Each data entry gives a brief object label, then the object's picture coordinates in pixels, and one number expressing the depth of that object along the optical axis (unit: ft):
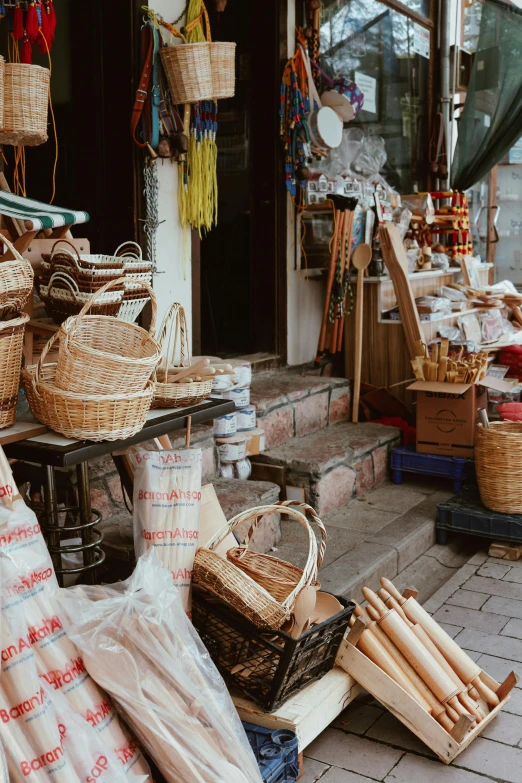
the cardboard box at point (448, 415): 18.06
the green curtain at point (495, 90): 24.61
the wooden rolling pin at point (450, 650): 10.59
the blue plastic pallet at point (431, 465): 18.17
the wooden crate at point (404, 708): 9.65
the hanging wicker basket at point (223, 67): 16.17
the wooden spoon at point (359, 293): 20.34
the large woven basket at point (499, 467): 15.66
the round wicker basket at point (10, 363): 8.59
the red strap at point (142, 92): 15.76
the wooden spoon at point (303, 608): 9.32
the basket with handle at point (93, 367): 8.47
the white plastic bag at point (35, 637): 7.30
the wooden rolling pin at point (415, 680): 10.03
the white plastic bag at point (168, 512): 9.66
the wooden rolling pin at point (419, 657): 10.07
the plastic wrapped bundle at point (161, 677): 7.81
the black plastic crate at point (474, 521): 15.80
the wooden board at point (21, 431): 8.56
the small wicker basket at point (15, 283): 8.60
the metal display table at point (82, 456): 8.43
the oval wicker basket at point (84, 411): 8.54
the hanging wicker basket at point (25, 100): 12.23
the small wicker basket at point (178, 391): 10.12
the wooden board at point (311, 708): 9.29
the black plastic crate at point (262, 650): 9.21
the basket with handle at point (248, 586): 9.11
